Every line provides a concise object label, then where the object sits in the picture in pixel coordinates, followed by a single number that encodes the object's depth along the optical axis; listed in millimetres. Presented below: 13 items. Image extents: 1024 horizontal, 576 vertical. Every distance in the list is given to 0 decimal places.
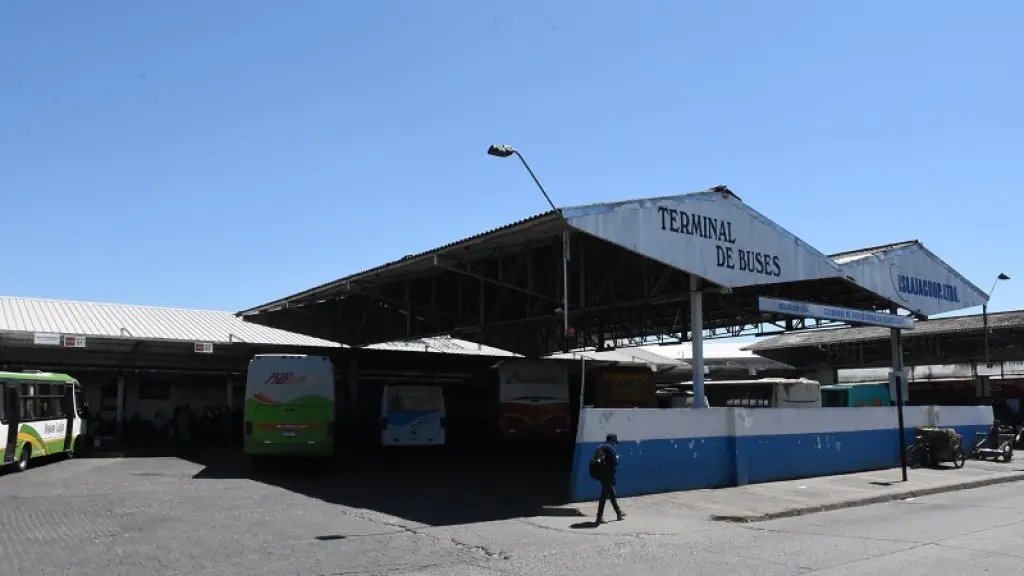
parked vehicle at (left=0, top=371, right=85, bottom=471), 21188
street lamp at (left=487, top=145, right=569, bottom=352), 16828
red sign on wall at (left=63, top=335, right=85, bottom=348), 26500
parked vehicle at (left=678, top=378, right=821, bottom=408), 35344
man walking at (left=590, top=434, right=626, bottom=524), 14246
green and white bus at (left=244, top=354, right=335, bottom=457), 22672
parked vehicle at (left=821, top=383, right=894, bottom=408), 40094
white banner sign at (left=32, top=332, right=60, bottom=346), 25766
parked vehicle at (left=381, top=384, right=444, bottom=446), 30031
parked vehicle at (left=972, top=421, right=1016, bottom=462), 27844
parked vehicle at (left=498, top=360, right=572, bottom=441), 31172
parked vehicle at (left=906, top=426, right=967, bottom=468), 25188
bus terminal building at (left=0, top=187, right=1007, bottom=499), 18500
